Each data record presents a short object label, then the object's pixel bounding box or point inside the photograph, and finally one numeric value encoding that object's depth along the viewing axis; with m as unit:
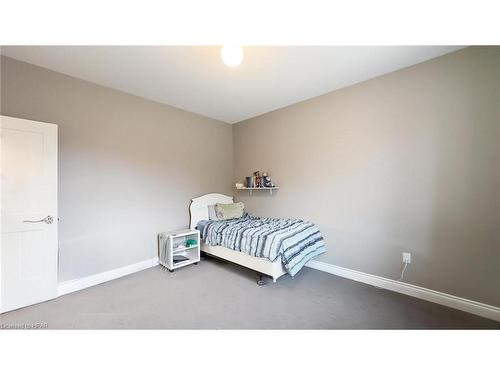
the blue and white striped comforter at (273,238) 2.13
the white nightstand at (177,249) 2.67
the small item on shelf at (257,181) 3.47
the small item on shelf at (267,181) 3.37
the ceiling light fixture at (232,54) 1.48
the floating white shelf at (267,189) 3.32
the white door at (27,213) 1.78
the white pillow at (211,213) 3.57
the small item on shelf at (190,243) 2.98
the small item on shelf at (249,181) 3.55
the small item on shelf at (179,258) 2.85
